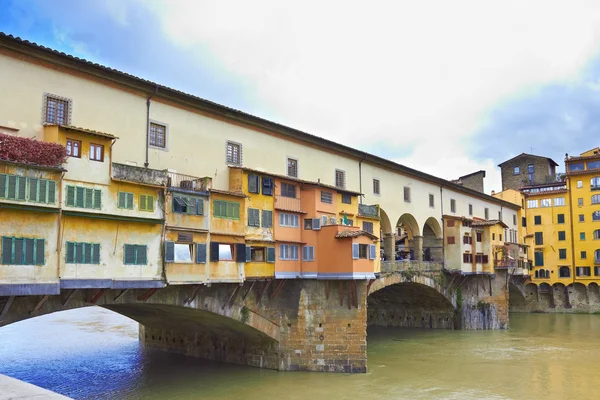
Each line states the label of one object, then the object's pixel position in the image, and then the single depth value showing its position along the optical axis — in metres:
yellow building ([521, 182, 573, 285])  63.16
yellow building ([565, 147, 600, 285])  60.78
